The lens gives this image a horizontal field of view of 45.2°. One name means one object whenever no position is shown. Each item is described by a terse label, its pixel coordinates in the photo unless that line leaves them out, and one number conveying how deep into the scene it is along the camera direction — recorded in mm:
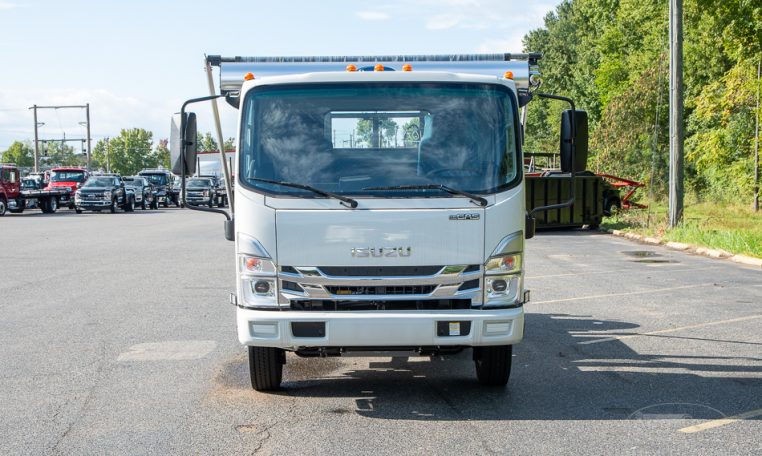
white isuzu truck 6336
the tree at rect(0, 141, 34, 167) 182825
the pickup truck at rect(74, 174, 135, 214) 46875
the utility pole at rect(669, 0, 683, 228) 24953
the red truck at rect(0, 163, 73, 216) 42969
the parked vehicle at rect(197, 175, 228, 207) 57344
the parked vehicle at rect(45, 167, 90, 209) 49750
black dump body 28312
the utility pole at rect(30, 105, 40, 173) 83075
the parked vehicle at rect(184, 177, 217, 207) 54156
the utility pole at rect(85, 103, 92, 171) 85250
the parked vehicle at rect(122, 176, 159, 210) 54062
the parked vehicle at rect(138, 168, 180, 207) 59781
